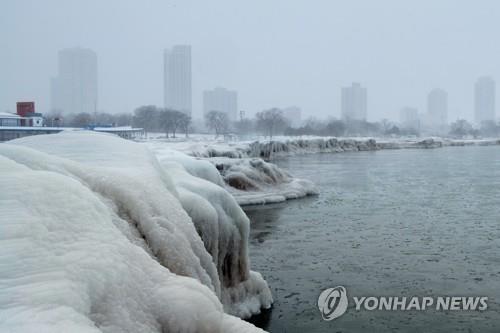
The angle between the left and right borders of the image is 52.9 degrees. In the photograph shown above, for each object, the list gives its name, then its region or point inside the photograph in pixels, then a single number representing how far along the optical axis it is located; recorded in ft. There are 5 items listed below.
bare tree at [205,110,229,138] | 441.27
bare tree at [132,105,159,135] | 394.11
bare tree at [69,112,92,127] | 340.55
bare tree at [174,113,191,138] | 374.63
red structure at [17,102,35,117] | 226.34
